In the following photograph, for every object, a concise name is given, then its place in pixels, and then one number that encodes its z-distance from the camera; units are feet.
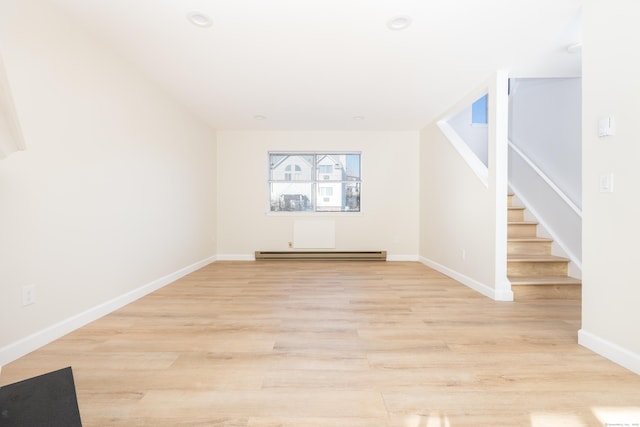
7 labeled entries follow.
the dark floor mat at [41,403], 2.39
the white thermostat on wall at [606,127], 5.50
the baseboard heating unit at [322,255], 16.57
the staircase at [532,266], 9.47
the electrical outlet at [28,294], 5.77
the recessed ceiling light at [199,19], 6.72
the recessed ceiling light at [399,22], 6.82
